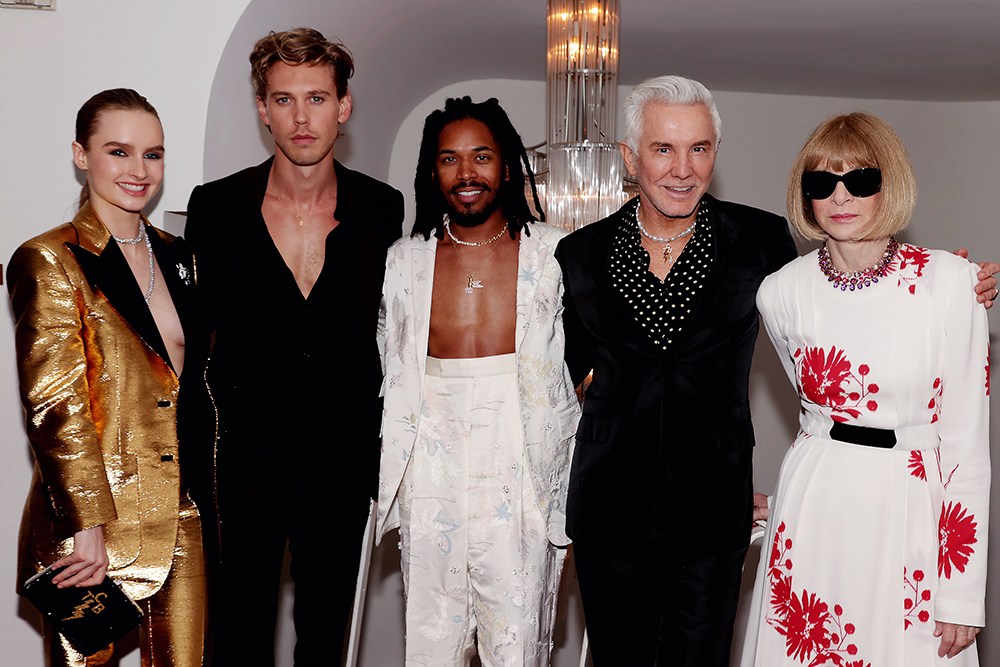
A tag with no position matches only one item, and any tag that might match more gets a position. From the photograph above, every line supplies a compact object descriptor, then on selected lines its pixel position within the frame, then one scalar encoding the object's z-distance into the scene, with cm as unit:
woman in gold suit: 217
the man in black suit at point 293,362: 251
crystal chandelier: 337
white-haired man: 233
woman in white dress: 188
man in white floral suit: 249
